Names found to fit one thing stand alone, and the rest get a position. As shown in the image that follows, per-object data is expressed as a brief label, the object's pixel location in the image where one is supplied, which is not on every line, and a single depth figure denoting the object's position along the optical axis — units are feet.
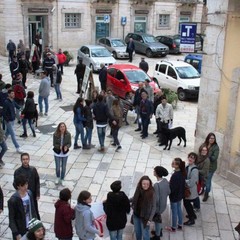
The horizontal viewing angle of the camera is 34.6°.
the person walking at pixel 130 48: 87.40
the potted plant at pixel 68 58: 80.35
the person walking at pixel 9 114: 34.65
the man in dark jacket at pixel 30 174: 23.07
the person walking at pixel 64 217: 19.47
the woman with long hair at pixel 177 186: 23.04
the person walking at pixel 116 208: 20.29
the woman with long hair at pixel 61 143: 29.09
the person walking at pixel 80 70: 56.01
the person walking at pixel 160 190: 21.95
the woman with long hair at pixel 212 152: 27.63
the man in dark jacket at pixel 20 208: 19.61
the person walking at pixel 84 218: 19.30
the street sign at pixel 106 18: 104.73
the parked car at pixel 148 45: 96.07
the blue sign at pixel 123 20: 108.37
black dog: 38.63
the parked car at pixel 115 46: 90.43
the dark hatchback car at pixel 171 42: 102.68
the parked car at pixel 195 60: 68.90
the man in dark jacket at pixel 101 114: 36.27
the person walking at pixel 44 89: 45.62
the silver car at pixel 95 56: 73.82
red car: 54.19
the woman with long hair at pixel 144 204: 20.71
